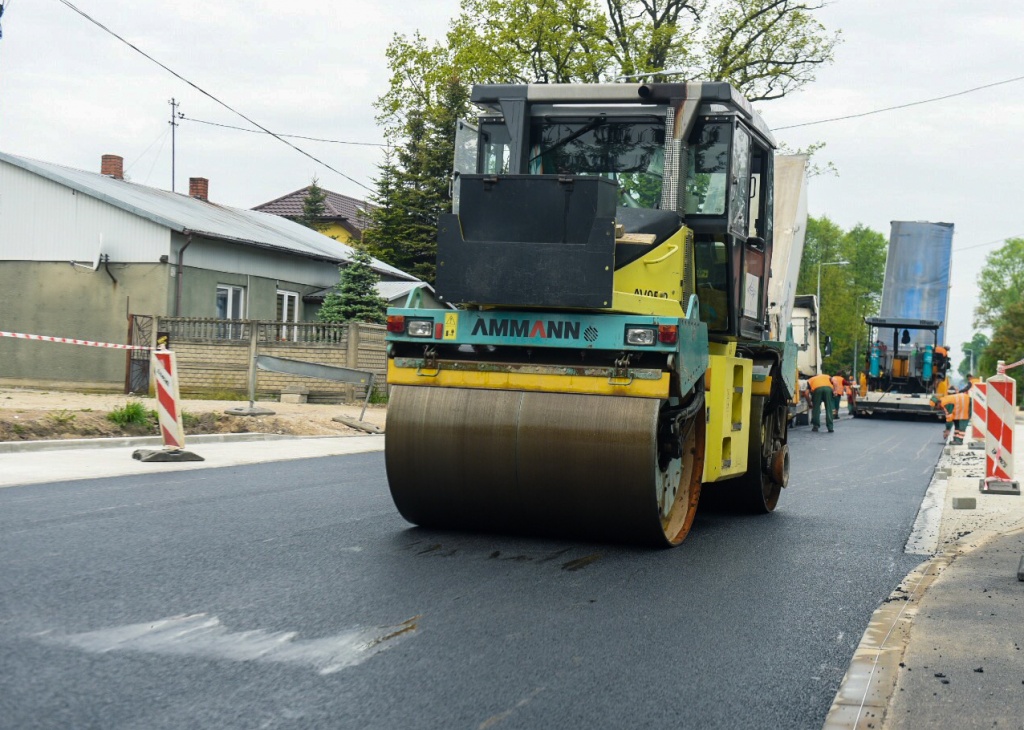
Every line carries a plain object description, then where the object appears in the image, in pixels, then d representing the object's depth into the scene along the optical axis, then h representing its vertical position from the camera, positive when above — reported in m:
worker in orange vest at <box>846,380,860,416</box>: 37.06 -1.91
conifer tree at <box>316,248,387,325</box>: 31.12 +0.16
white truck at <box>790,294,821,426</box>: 30.83 -0.14
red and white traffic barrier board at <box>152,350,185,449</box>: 13.22 -1.13
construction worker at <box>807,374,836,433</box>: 26.84 -1.44
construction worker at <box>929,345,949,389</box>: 37.03 -0.82
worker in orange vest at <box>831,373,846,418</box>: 29.69 -1.46
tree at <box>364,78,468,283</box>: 46.16 +4.23
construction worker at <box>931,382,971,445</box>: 22.81 -1.40
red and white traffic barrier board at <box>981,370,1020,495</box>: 12.37 -0.97
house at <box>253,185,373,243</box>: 67.69 +5.31
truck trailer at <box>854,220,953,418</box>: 36.97 +0.21
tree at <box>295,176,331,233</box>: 66.88 +5.14
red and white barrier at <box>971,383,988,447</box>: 17.28 -1.01
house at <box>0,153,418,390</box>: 27.44 +0.59
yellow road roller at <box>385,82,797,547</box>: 7.27 -0.18
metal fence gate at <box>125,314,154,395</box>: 24.67 -1.57
